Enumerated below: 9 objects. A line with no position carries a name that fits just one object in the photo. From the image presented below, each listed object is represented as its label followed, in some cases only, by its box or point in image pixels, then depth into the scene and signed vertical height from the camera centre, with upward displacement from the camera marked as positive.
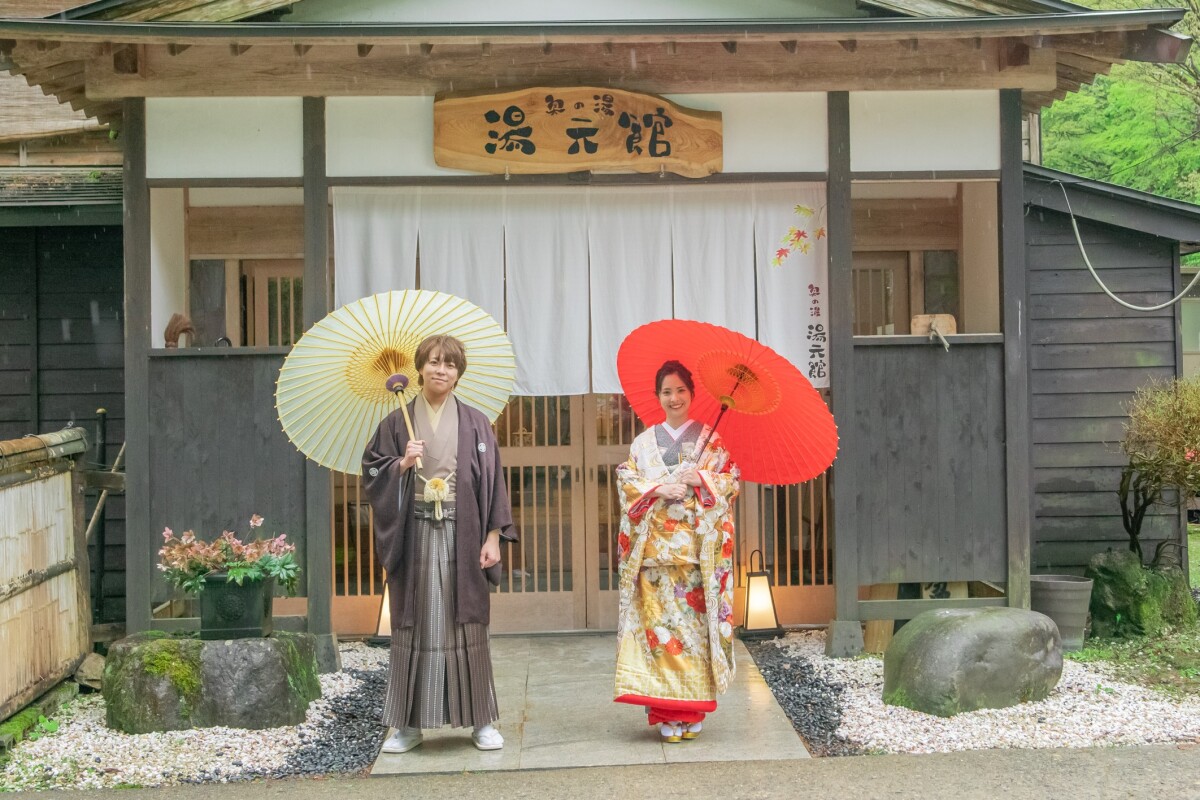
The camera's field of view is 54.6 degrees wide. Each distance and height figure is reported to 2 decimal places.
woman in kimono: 5.73 -0.87
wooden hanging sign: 7.50 +1.72
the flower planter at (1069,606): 7.97 -1.47
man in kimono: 5.64 -0.73
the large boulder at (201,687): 6.23 -1.54
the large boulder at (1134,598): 8.23 -1.48
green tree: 18.69 +4.84
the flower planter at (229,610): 6.41 -1.16
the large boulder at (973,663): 6.26 -1.48
